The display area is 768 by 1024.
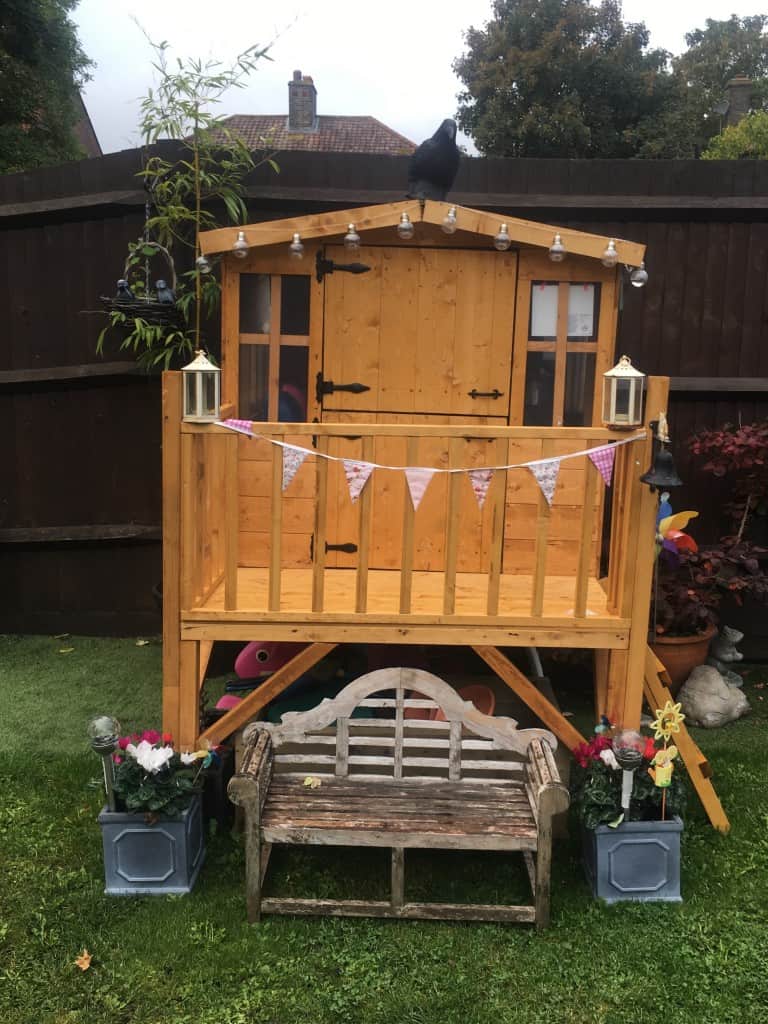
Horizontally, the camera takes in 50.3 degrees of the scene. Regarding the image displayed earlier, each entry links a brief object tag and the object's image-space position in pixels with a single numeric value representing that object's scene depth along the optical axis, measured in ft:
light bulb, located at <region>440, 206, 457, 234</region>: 12.23
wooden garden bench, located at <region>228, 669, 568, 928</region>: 9.04
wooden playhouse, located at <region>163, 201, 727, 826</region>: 12.43
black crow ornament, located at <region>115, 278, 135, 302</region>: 15.14
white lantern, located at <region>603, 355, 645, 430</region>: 10.19
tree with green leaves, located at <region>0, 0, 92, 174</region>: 38.75
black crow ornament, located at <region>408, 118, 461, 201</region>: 12.55
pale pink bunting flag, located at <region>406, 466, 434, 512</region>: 9.97
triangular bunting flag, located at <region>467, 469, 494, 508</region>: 10.18
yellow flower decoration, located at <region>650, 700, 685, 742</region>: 9.67
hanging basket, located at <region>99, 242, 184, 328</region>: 15.20
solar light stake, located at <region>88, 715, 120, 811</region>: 9.17
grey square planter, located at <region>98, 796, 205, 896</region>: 9.43
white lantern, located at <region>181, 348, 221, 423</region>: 10.14
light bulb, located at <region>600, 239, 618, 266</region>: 12.23
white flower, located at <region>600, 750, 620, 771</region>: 9.80
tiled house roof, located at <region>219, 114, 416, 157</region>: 70.67
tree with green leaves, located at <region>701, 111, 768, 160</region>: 46.11
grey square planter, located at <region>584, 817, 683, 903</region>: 9.46
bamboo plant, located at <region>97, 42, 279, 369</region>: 15.28
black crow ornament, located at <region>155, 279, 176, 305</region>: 15.11
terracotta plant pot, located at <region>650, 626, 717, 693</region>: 15.23
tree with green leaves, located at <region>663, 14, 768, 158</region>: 66.44
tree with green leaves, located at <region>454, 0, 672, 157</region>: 68.18
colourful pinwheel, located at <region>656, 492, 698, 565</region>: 13.39
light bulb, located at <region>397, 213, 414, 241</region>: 12.25
